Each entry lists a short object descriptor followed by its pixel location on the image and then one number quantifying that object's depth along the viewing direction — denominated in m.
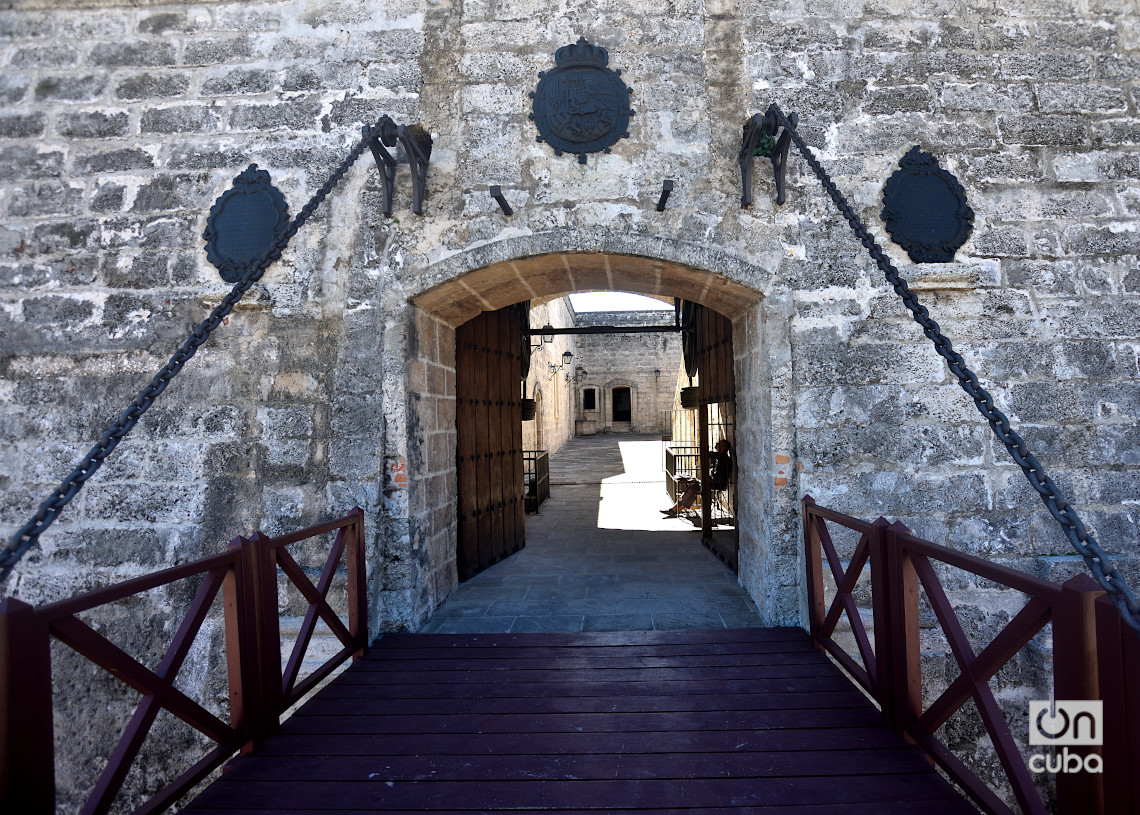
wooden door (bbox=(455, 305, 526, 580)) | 4.26
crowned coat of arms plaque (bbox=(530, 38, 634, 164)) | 3.30
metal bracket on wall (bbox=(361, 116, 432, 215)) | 3.02
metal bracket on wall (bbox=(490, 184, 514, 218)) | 3.08
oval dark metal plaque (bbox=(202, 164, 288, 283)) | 3.26
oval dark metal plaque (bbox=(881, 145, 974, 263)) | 3.15
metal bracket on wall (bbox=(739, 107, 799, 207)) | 3.04
